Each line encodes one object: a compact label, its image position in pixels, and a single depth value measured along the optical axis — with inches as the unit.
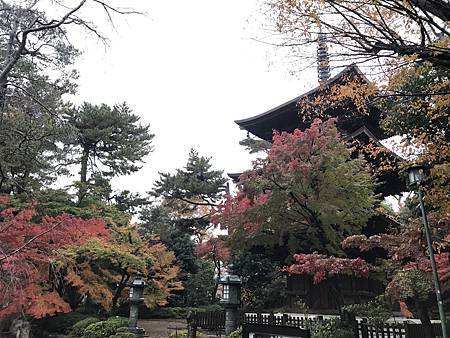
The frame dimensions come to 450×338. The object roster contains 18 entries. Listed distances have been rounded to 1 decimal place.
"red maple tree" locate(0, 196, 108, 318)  460.8
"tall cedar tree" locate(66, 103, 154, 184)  1033.5
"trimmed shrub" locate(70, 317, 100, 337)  614.0
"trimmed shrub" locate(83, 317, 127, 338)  546.0
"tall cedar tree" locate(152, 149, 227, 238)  955.3
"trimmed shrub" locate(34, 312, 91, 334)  669.6
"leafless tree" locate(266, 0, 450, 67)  162.1
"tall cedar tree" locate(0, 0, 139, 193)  255.3
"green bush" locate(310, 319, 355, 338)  363.9
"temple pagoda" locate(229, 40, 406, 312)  508.7
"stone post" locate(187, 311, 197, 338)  435.5
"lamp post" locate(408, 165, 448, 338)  241.6
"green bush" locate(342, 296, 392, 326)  353.7
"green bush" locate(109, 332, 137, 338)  513.9
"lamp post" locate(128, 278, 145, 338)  557.9
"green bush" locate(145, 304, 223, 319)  896.9
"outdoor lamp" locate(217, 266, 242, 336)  483.2
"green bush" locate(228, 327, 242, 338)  423.5
